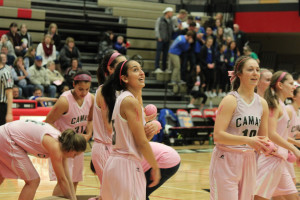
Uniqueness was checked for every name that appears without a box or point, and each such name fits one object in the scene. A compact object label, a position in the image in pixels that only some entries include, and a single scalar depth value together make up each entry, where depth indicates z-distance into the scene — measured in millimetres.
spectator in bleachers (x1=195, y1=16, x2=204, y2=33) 17975
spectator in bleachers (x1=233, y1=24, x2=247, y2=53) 18422
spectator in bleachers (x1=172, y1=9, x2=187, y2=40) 17092
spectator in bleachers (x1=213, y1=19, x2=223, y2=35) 17753
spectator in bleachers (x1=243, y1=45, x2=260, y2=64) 16562
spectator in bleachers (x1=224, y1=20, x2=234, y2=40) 18312
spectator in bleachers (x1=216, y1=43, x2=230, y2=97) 16828
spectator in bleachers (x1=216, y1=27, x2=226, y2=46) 17172
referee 9020
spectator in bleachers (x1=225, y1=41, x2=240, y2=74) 17078
